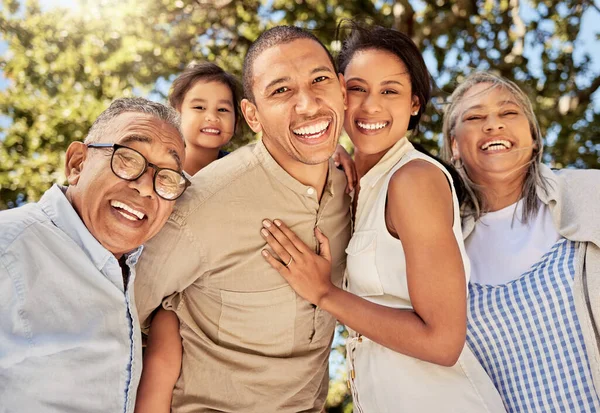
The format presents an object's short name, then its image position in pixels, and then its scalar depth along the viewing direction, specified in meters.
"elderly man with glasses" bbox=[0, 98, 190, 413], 1.94
